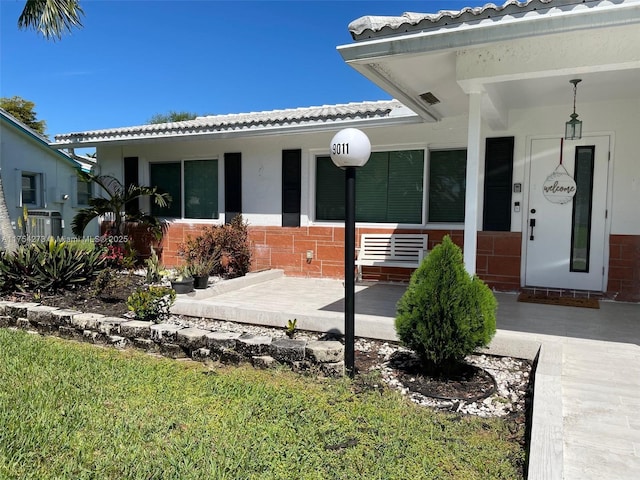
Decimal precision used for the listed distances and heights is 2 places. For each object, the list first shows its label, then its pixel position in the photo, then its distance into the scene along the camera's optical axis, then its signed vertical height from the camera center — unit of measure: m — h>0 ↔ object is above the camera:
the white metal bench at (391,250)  7.88 -0.59
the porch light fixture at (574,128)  6.23 +1.26
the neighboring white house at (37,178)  17.30 +1.47
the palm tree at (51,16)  9.02 +3.99
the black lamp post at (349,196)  3.80 +0.18
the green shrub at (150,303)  5.32 -1.07
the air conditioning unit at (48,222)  15.15 -0.31
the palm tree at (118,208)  9.78 +0.13
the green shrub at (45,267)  6.66 -0.81
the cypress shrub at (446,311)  3.69 -0.78
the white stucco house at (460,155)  4.29 +1.11
